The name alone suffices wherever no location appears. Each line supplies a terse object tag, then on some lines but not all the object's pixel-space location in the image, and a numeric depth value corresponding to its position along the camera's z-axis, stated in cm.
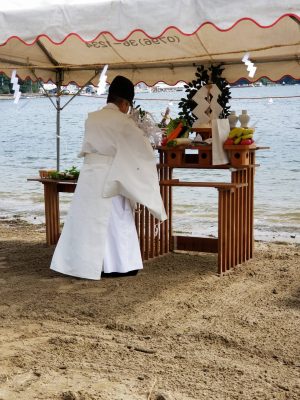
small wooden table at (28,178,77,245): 777
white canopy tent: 471
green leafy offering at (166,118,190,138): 677
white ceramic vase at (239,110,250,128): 657
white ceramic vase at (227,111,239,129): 661
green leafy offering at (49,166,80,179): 765
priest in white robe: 589
